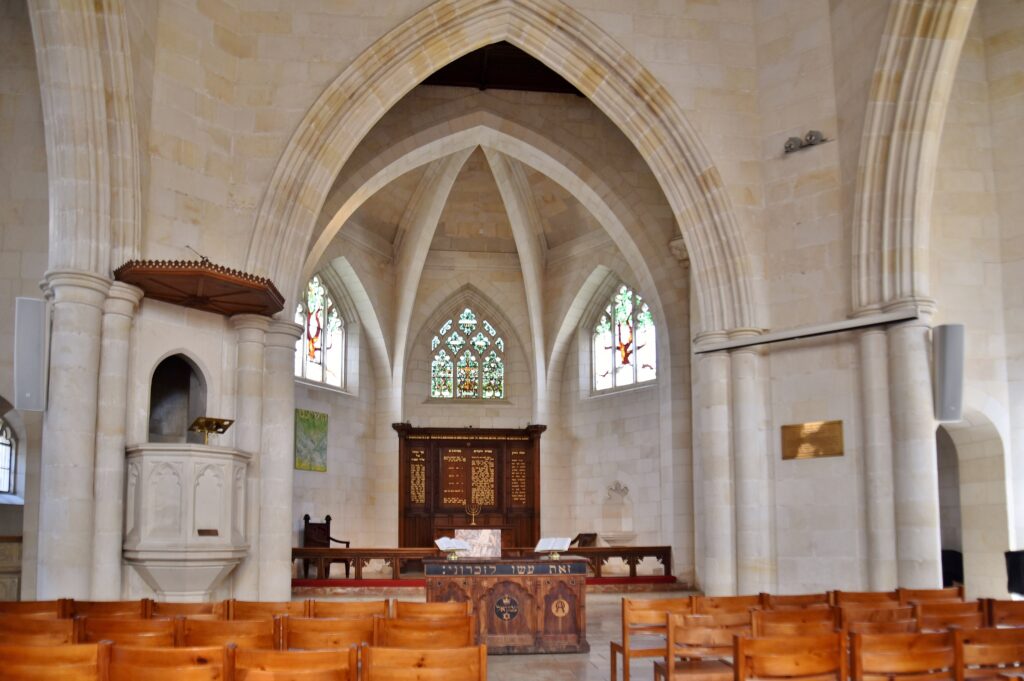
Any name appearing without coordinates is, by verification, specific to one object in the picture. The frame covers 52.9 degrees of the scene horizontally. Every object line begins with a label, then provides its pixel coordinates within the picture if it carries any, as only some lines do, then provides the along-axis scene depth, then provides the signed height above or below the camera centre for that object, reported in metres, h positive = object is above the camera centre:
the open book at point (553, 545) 10.26 -0.71
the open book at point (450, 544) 10.15 -0.69
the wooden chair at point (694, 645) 5.85 -0.99
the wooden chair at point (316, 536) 18.39 -1.07
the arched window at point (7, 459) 15.39 +0.28
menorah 20.45 -0.72
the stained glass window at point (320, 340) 20.00 +2.71
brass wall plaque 12.22 +0.38
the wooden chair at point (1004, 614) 6.70 -0.93
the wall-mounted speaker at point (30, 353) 10.03 +1.22
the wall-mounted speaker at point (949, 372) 11.30 +1.08
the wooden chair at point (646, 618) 6.55 -0.92
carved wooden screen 20.91 -0.15
